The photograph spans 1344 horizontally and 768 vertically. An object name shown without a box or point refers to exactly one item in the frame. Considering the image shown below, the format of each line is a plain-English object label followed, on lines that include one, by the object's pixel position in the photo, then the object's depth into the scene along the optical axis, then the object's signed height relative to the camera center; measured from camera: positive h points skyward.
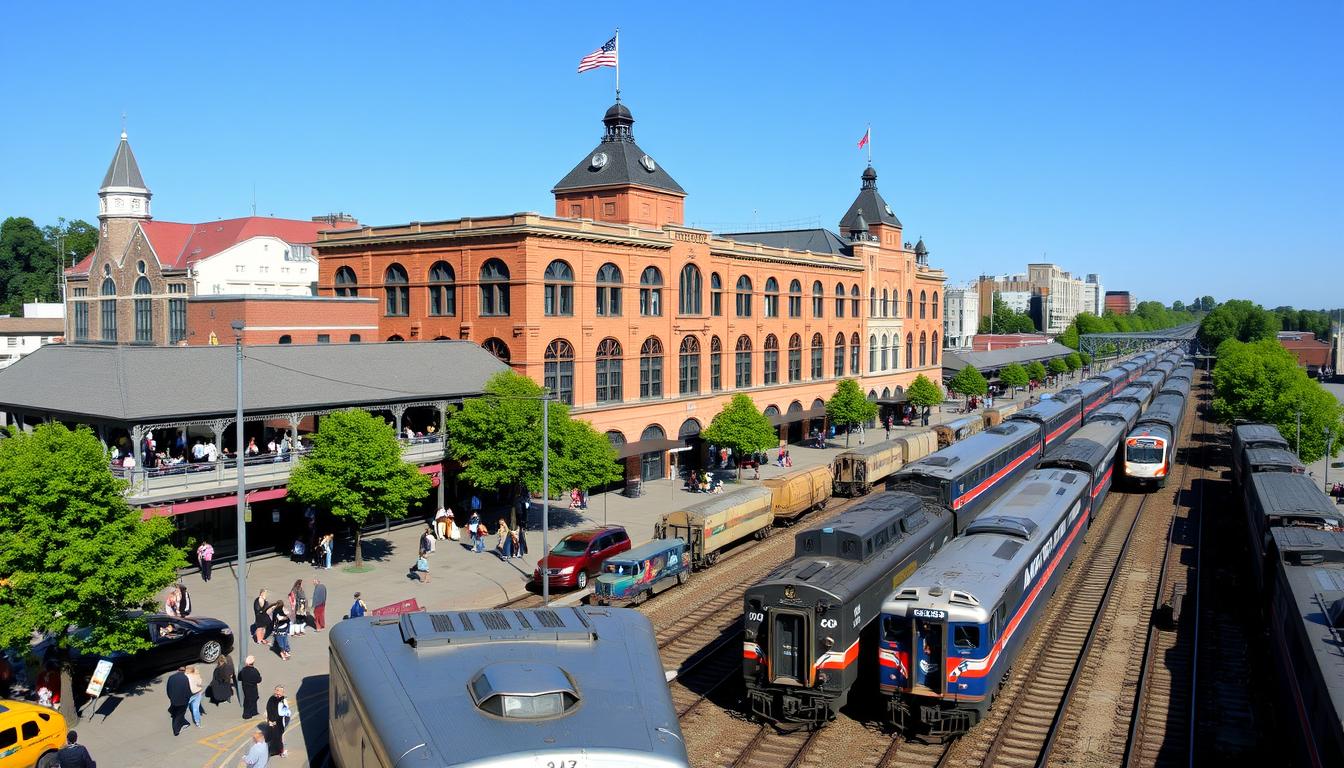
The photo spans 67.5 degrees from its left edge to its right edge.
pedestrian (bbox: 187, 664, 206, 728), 21.34 -7.43
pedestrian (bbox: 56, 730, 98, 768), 17.30 -7.08
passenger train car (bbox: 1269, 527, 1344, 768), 15.55 -5.47
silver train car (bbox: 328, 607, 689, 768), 10.36 -4.09
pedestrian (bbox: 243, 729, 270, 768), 17.52 -7.15
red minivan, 32.62 -7.05
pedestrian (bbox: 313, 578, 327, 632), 28.69 -7.51
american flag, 52.75 +14.85
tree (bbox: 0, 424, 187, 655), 20.77 -4.33
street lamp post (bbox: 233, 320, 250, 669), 23.73 -4.89
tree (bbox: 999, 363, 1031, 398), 106.06 -3.88
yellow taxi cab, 18.25 -7.22
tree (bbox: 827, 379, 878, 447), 67.81 -4.51
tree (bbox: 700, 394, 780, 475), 53.93 -4.76
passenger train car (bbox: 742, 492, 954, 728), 20.66 -6.13
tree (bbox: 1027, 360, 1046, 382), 115.66 -3.68
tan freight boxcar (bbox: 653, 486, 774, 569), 36.03 -6.78
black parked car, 23.45 -7.40
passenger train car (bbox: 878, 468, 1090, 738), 19.92 -6.05
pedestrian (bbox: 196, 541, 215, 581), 33.31 -7.06
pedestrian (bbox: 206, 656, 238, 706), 22.25 -7.53
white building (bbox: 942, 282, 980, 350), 193.62 +4.62
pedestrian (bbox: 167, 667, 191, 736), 20.75 -7.24
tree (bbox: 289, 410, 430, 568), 33.78 -4.36
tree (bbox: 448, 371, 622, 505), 39.75 -4.08
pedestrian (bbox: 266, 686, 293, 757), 19.48 -7.28
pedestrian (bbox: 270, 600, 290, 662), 26.25 -7.42
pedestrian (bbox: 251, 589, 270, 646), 27.22 -7.55
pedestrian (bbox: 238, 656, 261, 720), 21.47 -7.22
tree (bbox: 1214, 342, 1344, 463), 60.00 -3.89
